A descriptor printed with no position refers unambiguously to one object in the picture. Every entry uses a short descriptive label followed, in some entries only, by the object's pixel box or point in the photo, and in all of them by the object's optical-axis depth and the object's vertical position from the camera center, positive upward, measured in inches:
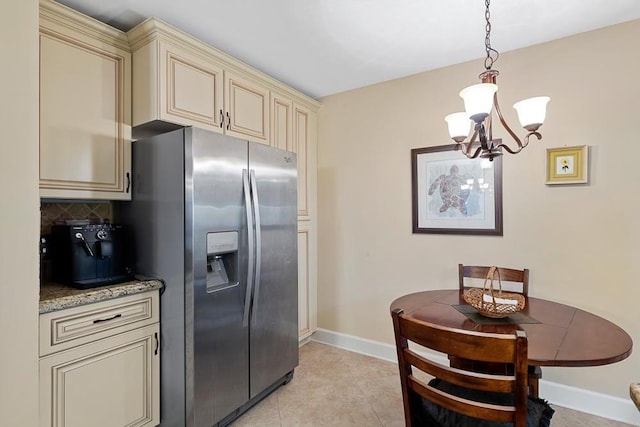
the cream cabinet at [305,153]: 116.5 +23.3
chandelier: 54.4 +18.6
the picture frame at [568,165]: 81.0 +12.7
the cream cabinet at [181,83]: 73.6 +33.8
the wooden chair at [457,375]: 38.4 -21.3
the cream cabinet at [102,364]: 55.8 -28.8
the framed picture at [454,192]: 93.4 +6.7
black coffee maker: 64.6 -8.0
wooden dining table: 45.0 -20.0
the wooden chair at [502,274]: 78.6 -15.9
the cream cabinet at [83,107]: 65.5 +24.2
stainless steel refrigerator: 66.8 -10.8
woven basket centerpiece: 58.7 -17.6
